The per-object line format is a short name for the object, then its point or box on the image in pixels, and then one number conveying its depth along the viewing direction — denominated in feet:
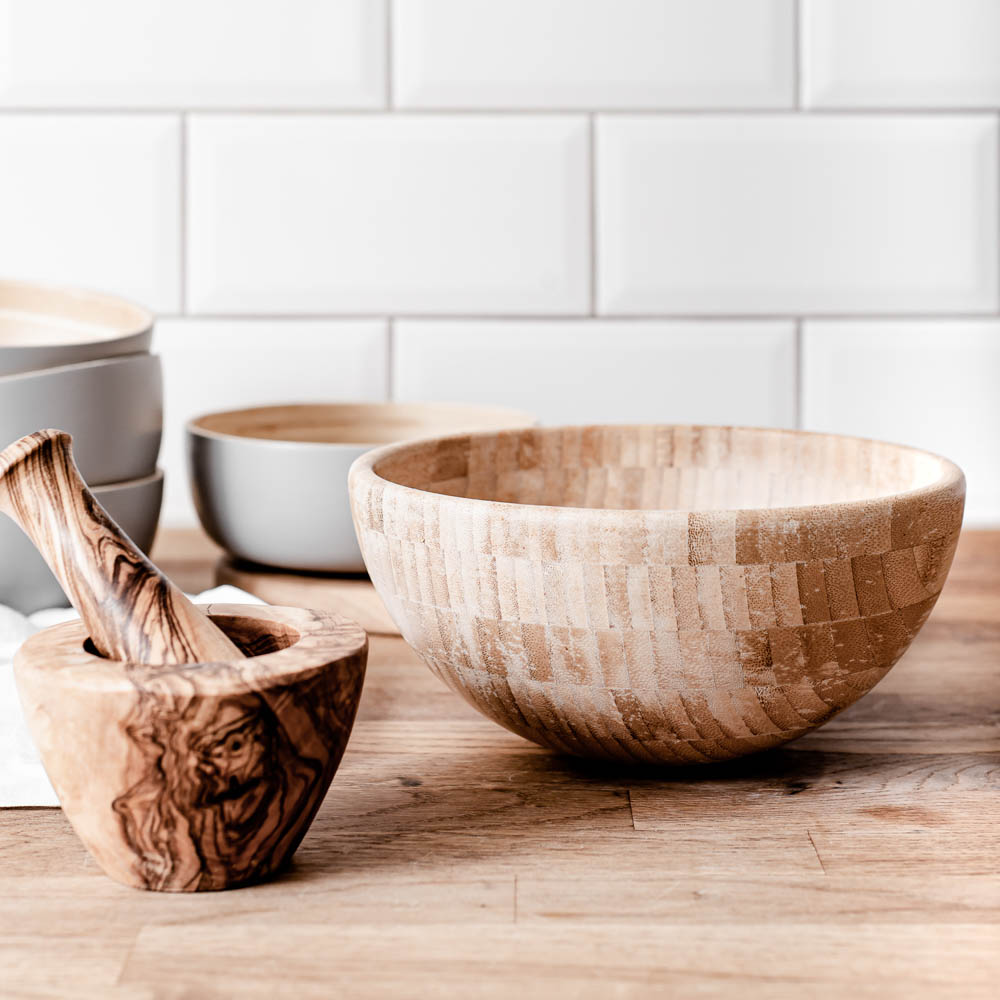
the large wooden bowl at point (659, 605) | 2.27
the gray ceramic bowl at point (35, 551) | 3.09
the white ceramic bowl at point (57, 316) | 3.32
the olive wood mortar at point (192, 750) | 2.07
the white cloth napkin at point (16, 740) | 2.64
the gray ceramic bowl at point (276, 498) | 3.15
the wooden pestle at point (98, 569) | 2.33
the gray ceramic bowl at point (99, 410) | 3.06
